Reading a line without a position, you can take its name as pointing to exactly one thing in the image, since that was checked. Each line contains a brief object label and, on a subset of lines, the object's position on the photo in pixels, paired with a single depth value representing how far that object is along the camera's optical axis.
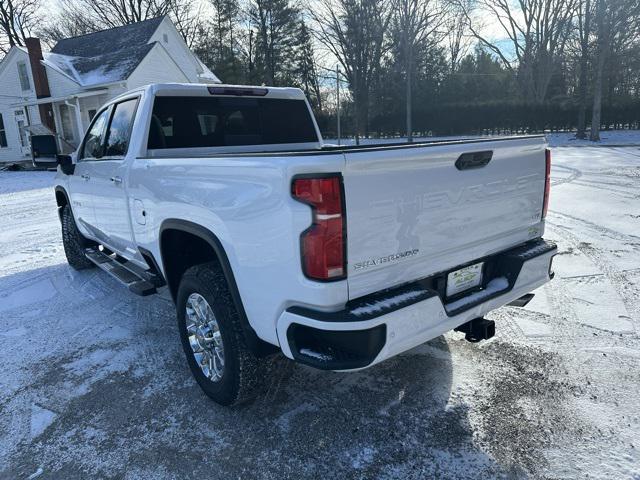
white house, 22.84
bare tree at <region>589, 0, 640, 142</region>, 23.14
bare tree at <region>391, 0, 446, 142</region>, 32.97
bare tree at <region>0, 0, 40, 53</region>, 37.88
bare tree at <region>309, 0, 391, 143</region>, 37.81
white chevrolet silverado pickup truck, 2.15
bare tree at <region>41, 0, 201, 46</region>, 40.69
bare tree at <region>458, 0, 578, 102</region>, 37.91
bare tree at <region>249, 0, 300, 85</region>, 41.62
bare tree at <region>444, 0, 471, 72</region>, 37.34
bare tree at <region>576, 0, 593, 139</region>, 25.86
